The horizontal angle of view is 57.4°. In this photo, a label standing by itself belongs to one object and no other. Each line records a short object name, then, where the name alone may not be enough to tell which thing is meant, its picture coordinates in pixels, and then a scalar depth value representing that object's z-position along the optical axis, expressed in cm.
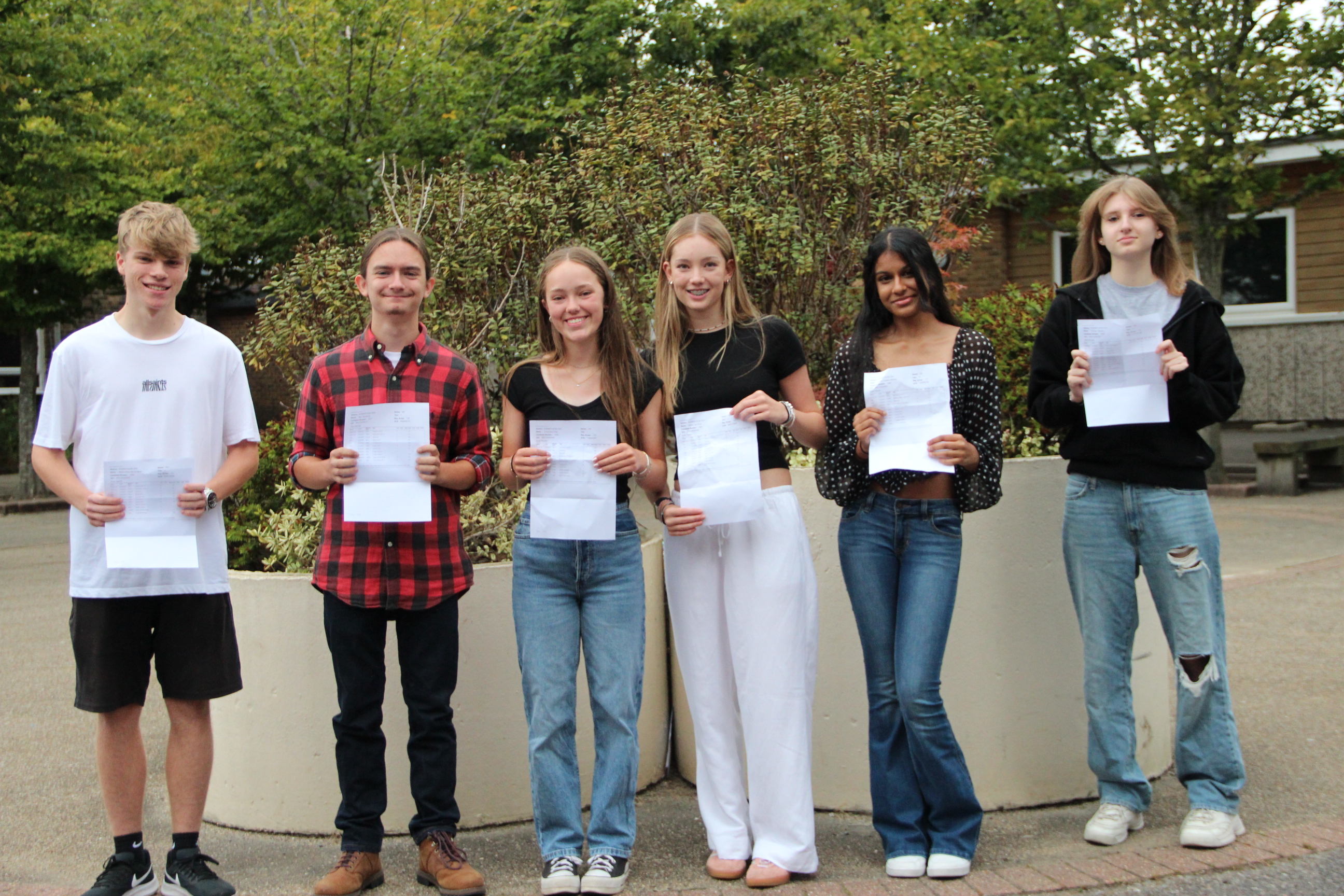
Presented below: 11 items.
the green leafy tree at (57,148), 1541
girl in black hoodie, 401
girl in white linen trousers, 393
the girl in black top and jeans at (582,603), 385
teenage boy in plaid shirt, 384
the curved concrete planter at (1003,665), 457
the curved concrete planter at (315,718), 447
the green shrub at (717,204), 623
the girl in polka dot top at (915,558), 386
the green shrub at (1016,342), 505
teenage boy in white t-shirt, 371
